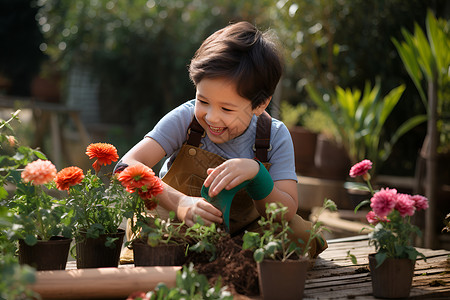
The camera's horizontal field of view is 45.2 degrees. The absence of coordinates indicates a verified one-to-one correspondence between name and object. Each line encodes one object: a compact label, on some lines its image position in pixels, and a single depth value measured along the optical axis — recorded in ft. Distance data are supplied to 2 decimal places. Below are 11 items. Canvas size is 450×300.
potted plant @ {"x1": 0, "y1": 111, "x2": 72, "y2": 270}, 5.16
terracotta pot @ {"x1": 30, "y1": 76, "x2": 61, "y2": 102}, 23.11
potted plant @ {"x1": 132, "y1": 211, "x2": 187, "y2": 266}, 5.24
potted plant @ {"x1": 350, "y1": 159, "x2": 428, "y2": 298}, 5.09
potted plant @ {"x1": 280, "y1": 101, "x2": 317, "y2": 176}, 16.13
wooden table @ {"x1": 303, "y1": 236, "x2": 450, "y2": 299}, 5.43
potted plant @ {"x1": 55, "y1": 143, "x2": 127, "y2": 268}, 5.57
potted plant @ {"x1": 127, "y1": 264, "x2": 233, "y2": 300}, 4.17
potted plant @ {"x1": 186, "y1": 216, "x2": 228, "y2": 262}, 5.09
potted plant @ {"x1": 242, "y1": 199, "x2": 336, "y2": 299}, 4.74
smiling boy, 5.70
